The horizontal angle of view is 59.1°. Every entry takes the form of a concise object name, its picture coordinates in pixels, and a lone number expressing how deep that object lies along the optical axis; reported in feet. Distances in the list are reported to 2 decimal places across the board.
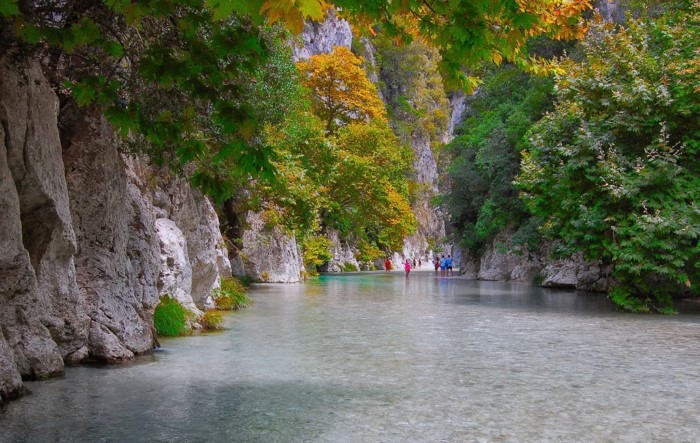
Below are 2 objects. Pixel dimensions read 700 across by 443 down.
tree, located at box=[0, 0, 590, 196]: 13.02
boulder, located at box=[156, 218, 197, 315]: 34.47
